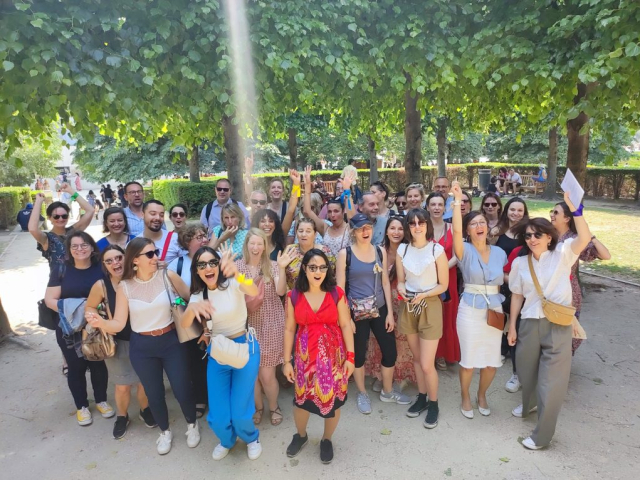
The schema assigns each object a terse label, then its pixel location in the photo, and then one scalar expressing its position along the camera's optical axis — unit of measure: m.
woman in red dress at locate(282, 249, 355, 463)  3.30
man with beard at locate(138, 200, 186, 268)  4.34
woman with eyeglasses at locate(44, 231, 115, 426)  3.85
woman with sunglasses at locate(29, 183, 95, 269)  4.53
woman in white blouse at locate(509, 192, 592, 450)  3.43
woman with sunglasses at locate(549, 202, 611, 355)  4.11
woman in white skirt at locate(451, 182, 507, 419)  3.83
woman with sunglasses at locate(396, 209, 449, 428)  3.84
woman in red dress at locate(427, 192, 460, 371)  4.38
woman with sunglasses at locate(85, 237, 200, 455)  3.45
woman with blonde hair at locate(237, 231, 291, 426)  3.81
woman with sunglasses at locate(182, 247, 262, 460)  3.34
